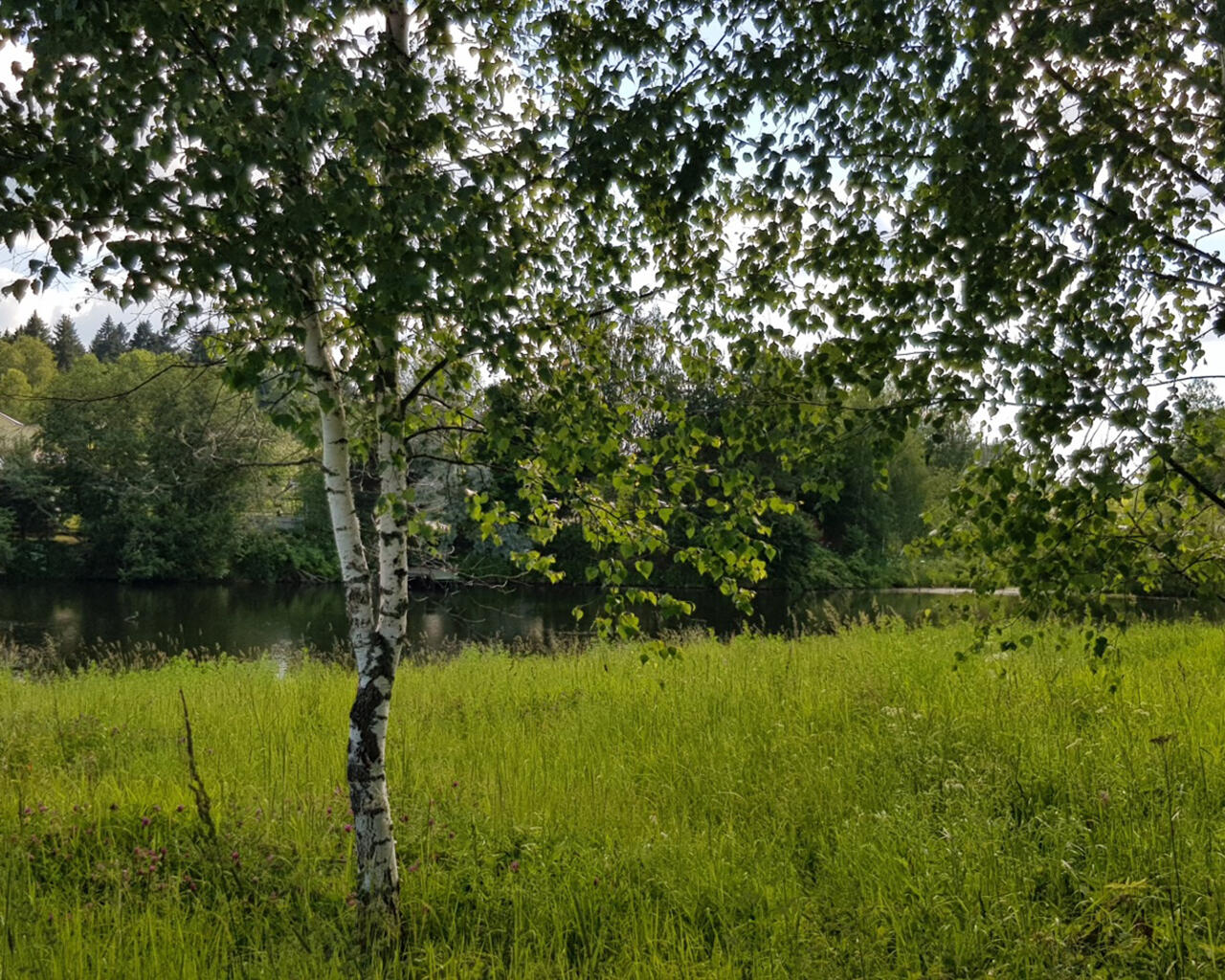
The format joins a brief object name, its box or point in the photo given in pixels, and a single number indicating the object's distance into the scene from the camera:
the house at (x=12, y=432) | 38.43
